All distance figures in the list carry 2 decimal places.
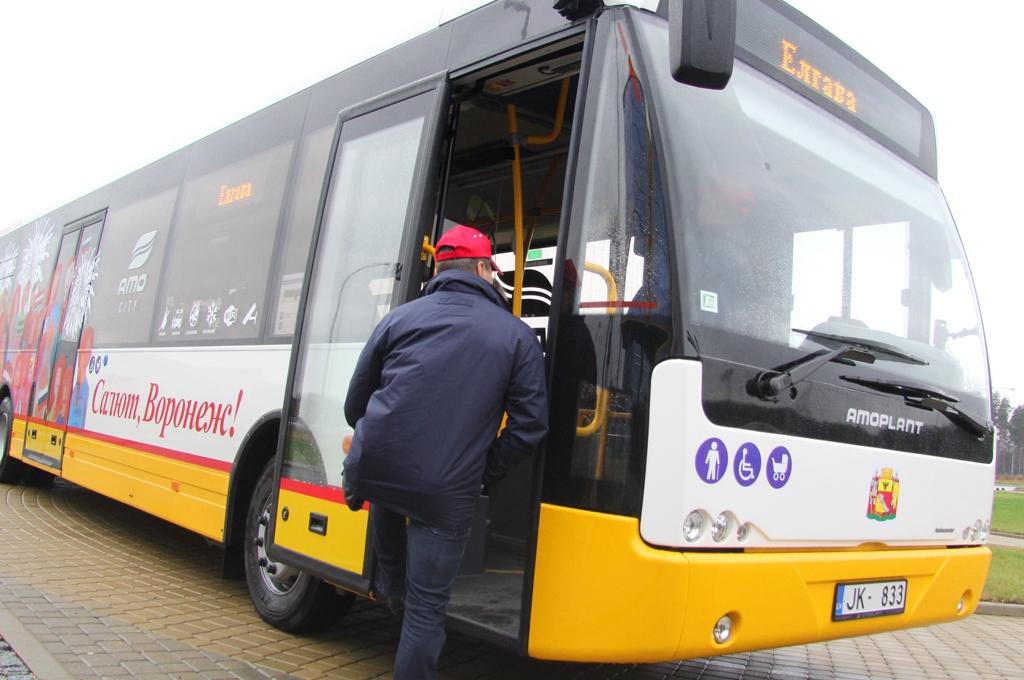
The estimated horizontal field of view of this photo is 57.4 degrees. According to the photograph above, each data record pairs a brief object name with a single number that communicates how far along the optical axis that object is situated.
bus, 3.16
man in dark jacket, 3.14
